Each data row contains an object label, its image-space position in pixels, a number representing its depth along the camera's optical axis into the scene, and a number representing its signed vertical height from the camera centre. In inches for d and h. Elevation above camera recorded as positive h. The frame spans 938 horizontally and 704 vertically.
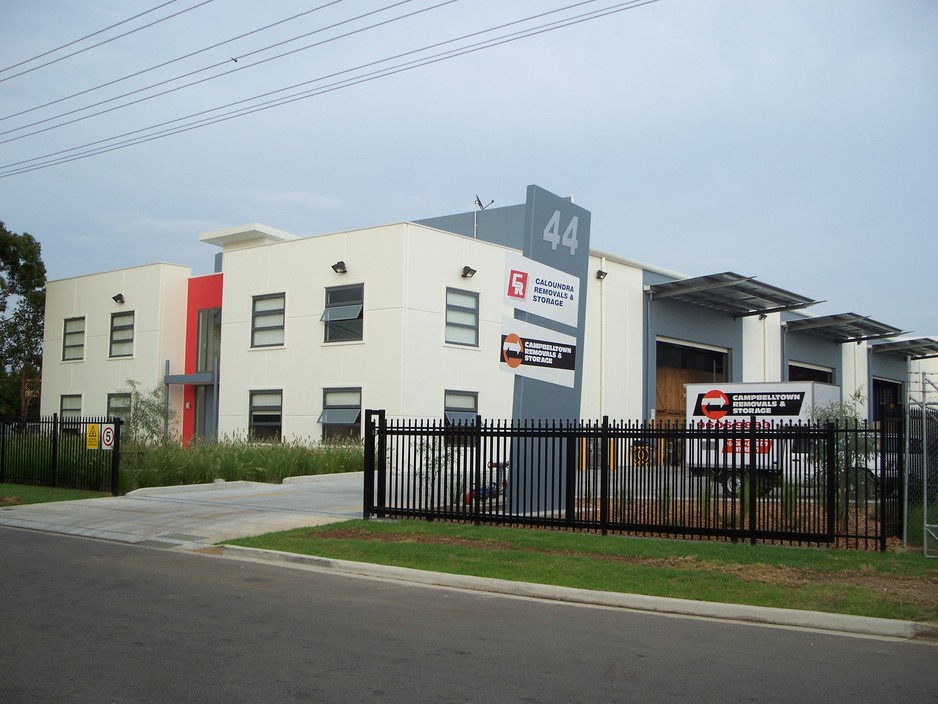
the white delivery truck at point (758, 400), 1077.1 +35.9
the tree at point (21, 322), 1755.7 +194.2
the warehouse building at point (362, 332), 1246.9 +145.5
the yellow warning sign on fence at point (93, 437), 861.8 -18.0
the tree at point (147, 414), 1424.7 +7.2
